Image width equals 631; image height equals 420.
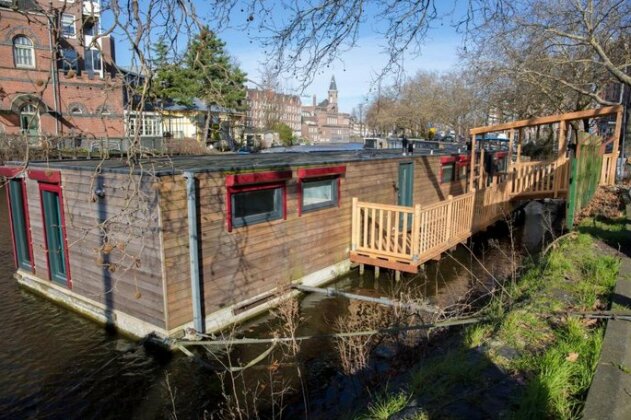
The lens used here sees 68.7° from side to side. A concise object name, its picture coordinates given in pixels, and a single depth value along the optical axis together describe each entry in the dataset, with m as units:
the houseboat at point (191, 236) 6.55
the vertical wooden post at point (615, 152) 12.84
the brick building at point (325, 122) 128.85
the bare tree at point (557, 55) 16.09
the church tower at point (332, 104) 139.20
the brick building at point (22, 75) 27.48
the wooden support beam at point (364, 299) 5.93
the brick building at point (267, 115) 48.54
